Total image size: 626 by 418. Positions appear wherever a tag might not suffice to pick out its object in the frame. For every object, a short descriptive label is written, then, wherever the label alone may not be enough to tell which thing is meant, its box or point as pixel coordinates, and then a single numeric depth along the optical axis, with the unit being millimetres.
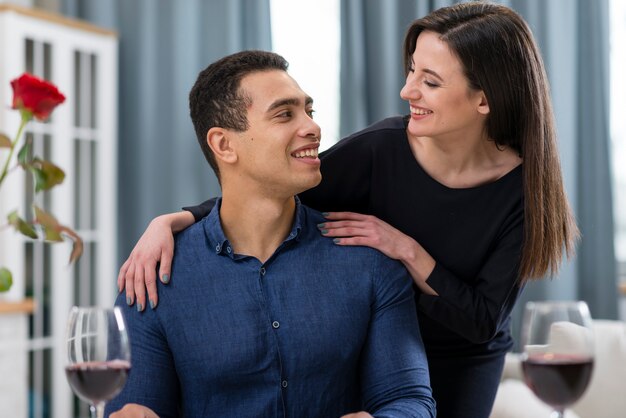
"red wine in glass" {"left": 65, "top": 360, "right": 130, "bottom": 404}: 1610
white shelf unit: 3892
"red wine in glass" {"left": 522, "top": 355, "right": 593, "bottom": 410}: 1568
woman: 2251
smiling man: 2139
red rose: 1539
